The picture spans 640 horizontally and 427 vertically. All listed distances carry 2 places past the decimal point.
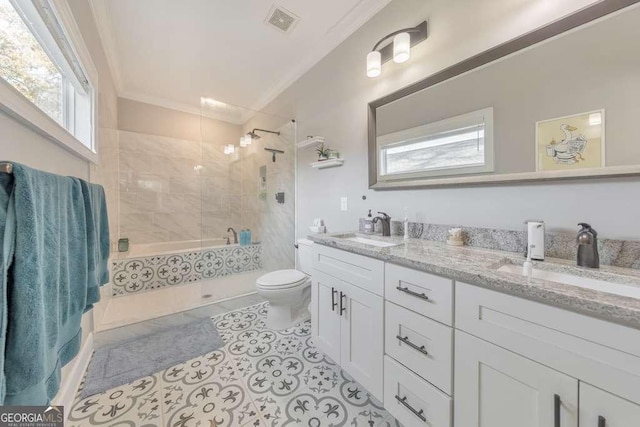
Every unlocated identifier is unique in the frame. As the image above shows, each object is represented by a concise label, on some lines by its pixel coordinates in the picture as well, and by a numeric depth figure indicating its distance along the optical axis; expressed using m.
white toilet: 2.02
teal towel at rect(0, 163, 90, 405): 0.62
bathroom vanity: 0.59
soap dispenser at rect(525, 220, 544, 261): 1.02
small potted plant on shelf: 2.19
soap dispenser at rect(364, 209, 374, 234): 1.79
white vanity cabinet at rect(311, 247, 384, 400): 1.21
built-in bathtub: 2.55
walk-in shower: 2.71
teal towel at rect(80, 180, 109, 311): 1.14
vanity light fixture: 1.46
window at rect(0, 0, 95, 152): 0.91
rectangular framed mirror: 0.89
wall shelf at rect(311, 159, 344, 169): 2.08
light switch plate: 2.09
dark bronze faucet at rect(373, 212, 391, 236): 1.69
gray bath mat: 1.50
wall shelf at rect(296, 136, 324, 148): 2.27
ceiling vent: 1.83
